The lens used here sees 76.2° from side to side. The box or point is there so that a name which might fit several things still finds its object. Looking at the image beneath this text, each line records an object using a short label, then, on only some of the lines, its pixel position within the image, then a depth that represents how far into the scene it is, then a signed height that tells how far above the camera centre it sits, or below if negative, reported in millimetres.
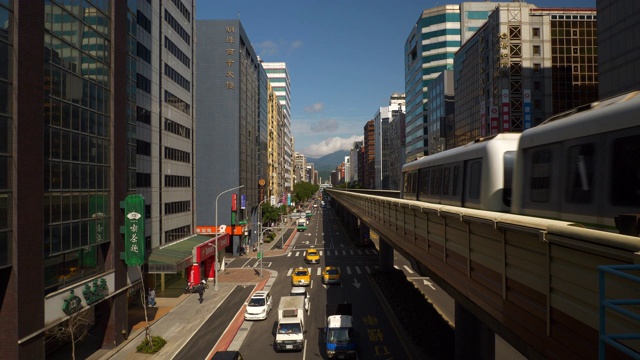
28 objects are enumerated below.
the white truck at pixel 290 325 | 22891 -8318
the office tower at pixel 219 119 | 57906 +9366
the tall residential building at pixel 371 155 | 186250 +13142
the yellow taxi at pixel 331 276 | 40469 -9320
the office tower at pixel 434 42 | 90375 +31885
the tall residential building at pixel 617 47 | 28781 +9958
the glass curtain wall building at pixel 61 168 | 16266 +795
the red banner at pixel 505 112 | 48841 +8520
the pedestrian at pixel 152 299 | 32906 -9251
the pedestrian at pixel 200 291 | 35719 -9464
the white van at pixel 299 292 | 33094 -9018
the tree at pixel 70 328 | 19638 -7647
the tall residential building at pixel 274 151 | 95312 +8300
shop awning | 32062 -6108
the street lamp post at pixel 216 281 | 39500 -9407
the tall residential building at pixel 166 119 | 33531 +6133
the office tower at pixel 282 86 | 152412 +37581
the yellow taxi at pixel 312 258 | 52594 -9636
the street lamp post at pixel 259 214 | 71275 -5408
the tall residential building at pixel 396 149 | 119625 +10546
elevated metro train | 6914 +325
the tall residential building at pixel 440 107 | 79562 +15290
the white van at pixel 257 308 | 29281 -9031
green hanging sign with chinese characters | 25219 -2896
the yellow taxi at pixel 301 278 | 39906 -9345
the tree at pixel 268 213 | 77250 -5585
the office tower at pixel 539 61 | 51562 +15539
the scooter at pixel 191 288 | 39156 -10088
